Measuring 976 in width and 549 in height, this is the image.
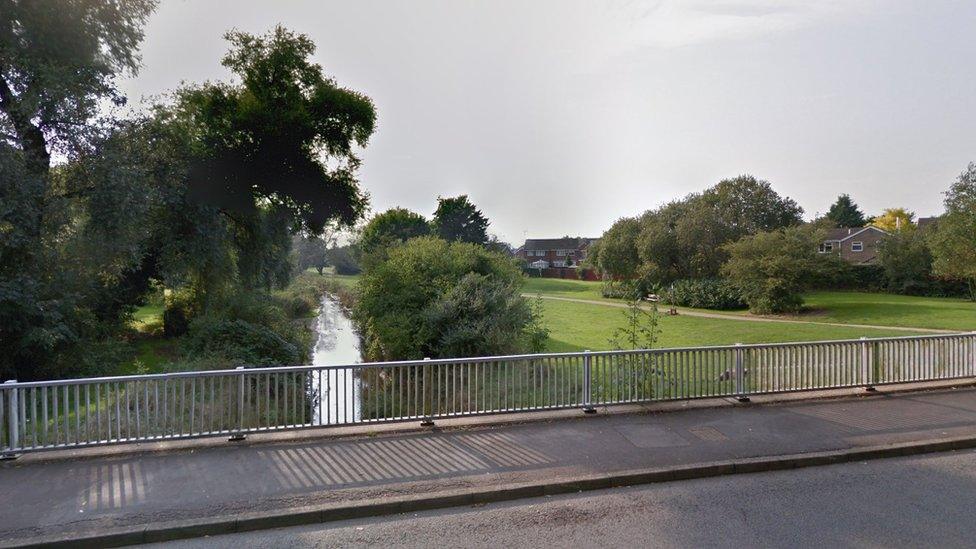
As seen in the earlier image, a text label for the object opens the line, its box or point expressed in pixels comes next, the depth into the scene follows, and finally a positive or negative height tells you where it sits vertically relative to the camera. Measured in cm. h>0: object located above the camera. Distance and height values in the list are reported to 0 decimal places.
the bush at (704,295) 3553 -164
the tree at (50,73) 1066 +418
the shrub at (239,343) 1559 -208
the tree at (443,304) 1545 -96
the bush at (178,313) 2019 -144
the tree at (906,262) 4006 +54
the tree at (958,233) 2839 +192
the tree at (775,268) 3044 +11
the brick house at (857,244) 5675 +284
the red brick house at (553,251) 10225 +434
